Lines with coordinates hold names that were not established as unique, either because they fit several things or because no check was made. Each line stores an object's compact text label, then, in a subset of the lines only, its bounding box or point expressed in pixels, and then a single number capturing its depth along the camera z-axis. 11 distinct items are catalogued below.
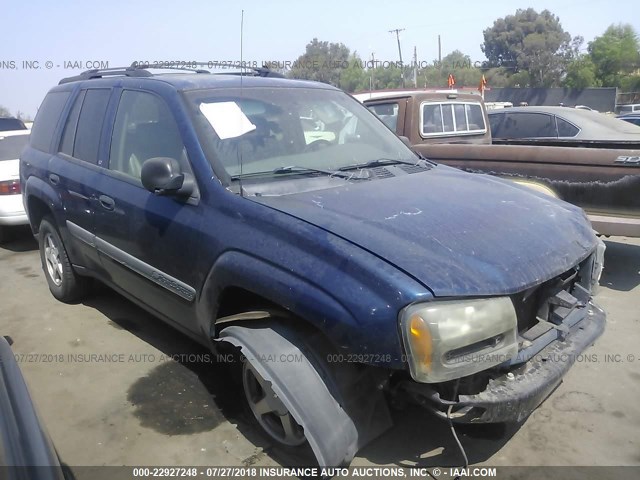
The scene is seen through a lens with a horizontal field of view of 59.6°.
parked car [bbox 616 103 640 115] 28.39
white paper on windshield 3.12
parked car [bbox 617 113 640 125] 12.93
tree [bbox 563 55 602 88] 49.97
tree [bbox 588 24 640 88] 50.78
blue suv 2.23
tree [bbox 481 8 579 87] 57.97
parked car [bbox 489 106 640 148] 7.88
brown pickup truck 4.80
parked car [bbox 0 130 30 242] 6.40
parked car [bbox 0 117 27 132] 13.73
